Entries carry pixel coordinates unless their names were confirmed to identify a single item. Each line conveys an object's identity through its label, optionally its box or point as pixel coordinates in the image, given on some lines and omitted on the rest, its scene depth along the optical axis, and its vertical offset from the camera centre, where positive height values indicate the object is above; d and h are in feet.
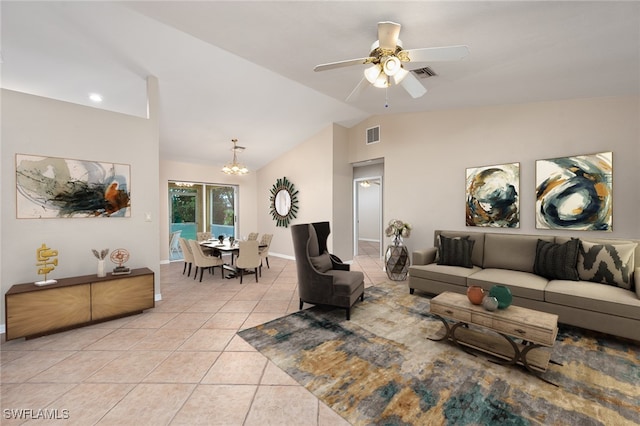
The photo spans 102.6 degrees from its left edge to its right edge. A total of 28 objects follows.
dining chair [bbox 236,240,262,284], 15.78 -2.73
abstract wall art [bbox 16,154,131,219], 9.86 +1.03
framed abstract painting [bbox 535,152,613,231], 11.10 +0.80
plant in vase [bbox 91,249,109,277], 10.53 -1.94
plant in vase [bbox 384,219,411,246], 16.29 -1.27
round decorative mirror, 23.15 +0.92
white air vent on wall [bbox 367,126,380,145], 19.39 +5.86
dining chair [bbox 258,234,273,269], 17.62 -2.47
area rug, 5.76 -4.54
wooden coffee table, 6.89 -3.41
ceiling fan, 6.89 +4.40
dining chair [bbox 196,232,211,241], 20.40 -1.94
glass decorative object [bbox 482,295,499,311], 7.66 -2.80
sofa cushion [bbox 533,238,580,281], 10.62 -2.14
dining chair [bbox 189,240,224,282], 16.26 -2.94
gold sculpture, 9.52 -1.82
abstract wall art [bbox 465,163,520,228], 13.41 +0.79
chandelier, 19.76 +3.36
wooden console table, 8.74 -3.40
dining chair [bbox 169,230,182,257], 22.88 -2.79
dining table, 16.72 -2.36
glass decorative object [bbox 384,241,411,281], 16.48 -3.29
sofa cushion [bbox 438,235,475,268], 13.07 -2.12
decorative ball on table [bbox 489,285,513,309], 7.79 -2.64
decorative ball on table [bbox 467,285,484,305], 8.13 -2.71
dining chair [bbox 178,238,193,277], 17.55 -2.69
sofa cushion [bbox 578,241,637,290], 9.77 -2.12
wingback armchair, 10.60 -2.89
